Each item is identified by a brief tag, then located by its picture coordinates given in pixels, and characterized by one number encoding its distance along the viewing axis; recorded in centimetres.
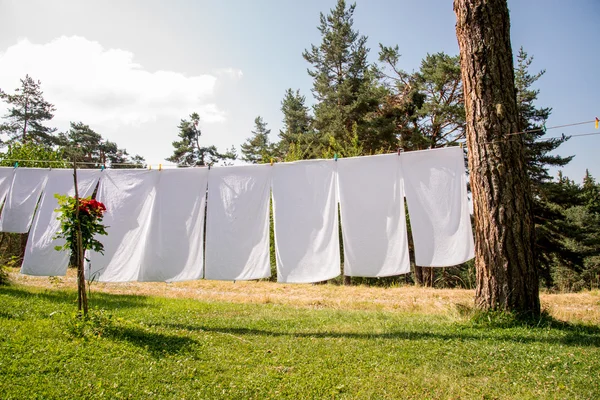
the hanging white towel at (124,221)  555
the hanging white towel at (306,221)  506
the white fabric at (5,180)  629
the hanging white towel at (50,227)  581
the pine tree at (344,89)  1556
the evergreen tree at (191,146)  2853
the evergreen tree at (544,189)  1498
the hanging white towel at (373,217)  487
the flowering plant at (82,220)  407
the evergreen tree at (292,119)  2144
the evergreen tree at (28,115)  2370
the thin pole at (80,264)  398
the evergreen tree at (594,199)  2206
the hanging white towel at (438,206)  471
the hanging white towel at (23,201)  614
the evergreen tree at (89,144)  2777
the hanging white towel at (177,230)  544
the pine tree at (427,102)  1405
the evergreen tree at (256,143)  2828
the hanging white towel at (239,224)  523
